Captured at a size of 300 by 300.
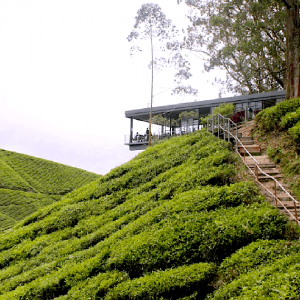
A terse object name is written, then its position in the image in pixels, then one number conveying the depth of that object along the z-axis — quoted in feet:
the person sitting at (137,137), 97.34
